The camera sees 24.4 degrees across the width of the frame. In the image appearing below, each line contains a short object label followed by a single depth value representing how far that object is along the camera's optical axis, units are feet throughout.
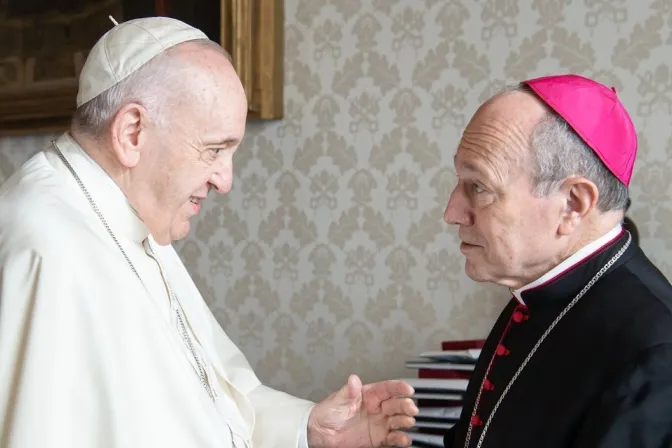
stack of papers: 7.22
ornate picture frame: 8.52
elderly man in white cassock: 5.56
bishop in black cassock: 5.24
